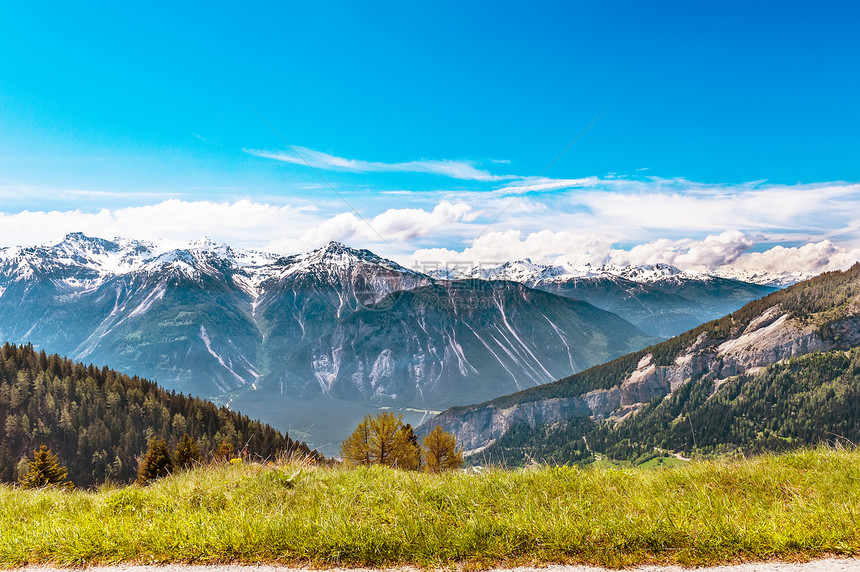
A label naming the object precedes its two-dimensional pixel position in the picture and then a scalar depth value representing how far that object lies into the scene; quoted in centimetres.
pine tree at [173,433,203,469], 2845
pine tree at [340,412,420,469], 3278
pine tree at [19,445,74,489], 2971
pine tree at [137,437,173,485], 2489
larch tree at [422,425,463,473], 3875
